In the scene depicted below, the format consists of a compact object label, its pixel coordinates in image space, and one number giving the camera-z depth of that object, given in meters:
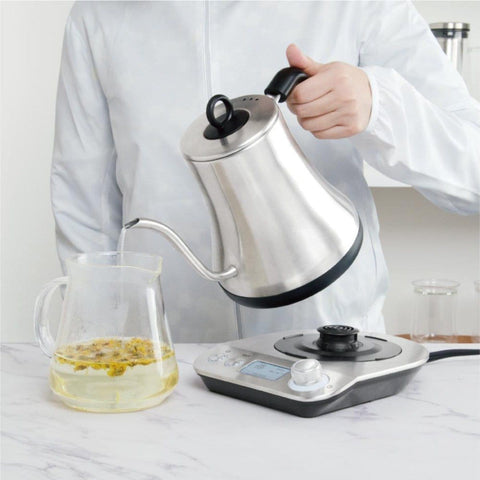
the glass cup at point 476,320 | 1.79
